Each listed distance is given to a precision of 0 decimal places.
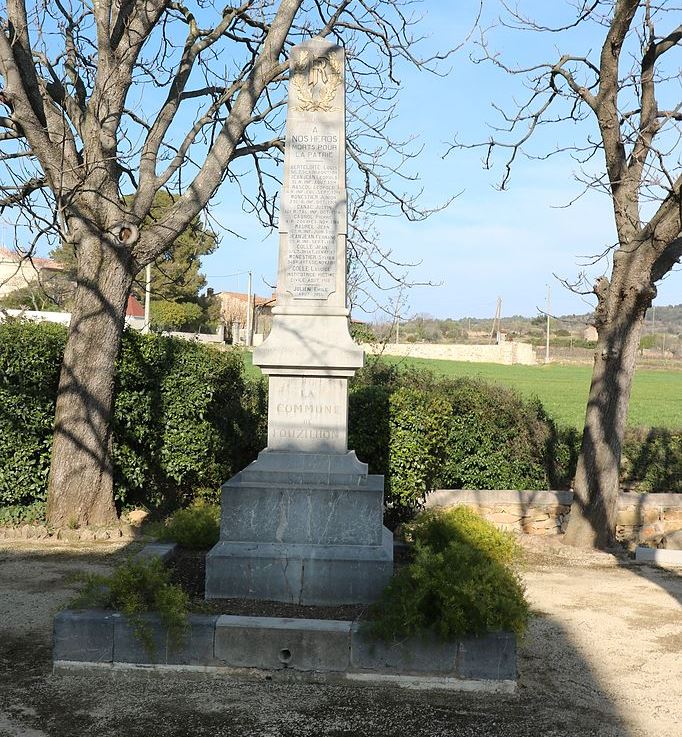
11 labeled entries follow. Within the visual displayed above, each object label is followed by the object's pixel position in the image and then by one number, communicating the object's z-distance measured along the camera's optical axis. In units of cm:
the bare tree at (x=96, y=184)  967
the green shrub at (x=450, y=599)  490
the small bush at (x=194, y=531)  724
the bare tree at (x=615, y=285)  971
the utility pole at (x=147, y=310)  3721
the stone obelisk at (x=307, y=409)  589
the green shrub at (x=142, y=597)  507
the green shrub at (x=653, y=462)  1324
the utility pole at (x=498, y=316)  8522
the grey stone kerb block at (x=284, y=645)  504
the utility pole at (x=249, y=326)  4516
